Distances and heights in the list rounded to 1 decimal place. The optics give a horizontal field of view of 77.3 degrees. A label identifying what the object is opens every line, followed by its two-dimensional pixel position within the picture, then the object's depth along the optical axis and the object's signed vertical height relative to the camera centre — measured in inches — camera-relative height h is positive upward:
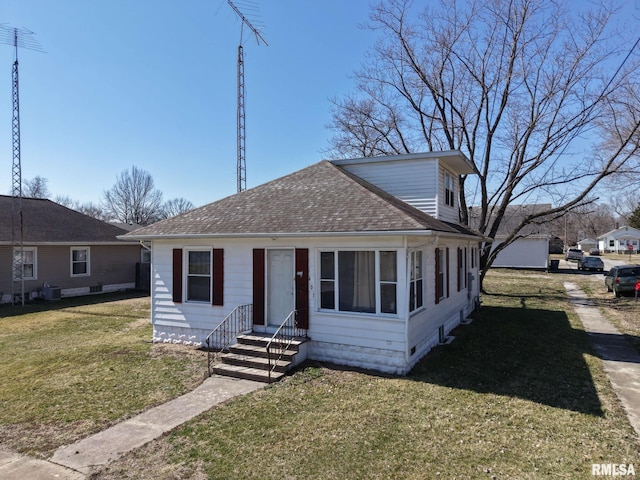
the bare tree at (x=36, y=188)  2468.5 +351.3
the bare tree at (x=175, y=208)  2636.1 +265.0
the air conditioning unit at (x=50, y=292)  729.6 -88.7
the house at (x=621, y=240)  2886.3 +0.7
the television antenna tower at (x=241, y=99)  690.0 +259.3
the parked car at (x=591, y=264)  1411.2 -83.4
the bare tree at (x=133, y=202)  2196.1 +229.4
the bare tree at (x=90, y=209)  2536.9 +234.8
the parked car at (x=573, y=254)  1915.6 -65.7
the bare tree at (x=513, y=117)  785.6 +262.3
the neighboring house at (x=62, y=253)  710.5 -18.7
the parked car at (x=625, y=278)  782.5 -74.8
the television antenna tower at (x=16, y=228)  671.8 +28.6
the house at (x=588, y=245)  3285.4 -37.9
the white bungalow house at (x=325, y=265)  329.7 -21.1
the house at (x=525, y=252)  1435.8 -40.8
